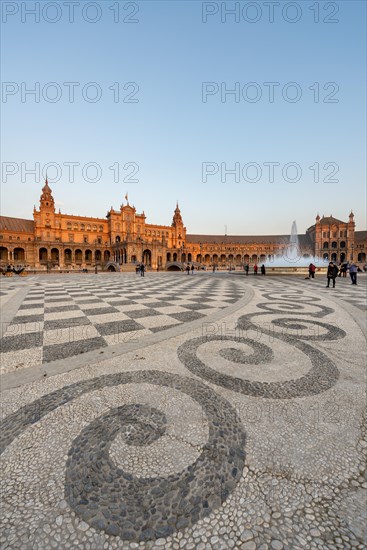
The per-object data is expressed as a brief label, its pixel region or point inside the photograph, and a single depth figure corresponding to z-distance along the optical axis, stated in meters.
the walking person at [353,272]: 13.78
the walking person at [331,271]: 12.13
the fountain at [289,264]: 25.67
